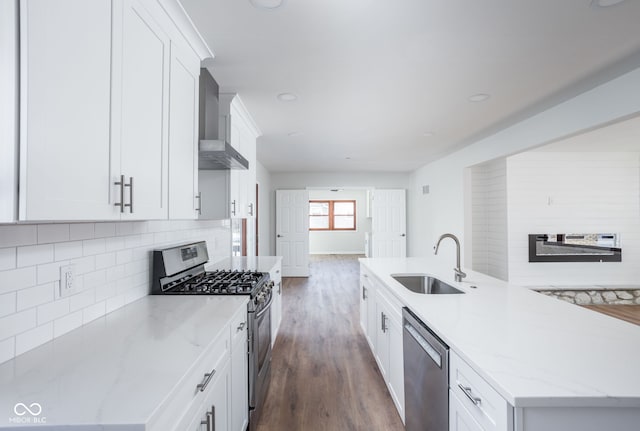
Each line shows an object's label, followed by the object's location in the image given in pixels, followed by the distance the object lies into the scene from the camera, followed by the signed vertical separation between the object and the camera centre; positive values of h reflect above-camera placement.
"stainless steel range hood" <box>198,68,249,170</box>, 1.97 +0.65
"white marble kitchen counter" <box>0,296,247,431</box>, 0.74 -0.46
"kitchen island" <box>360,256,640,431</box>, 0.91 -0.50
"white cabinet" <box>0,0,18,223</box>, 0.72 +0.26
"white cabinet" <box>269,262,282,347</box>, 3.01 -0.85
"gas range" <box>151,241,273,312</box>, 1.90 -0.42
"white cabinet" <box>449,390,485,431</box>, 1.11 -0.76
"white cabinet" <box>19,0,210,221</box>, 0.78 +0.38
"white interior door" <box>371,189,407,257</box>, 7.48 -0.07
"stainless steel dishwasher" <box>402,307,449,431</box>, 1.33 -0.77
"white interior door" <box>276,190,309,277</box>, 7.11 -0.25
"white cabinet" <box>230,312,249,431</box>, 1.56 -0.85
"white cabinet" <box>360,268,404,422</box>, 2.02 -0.91
